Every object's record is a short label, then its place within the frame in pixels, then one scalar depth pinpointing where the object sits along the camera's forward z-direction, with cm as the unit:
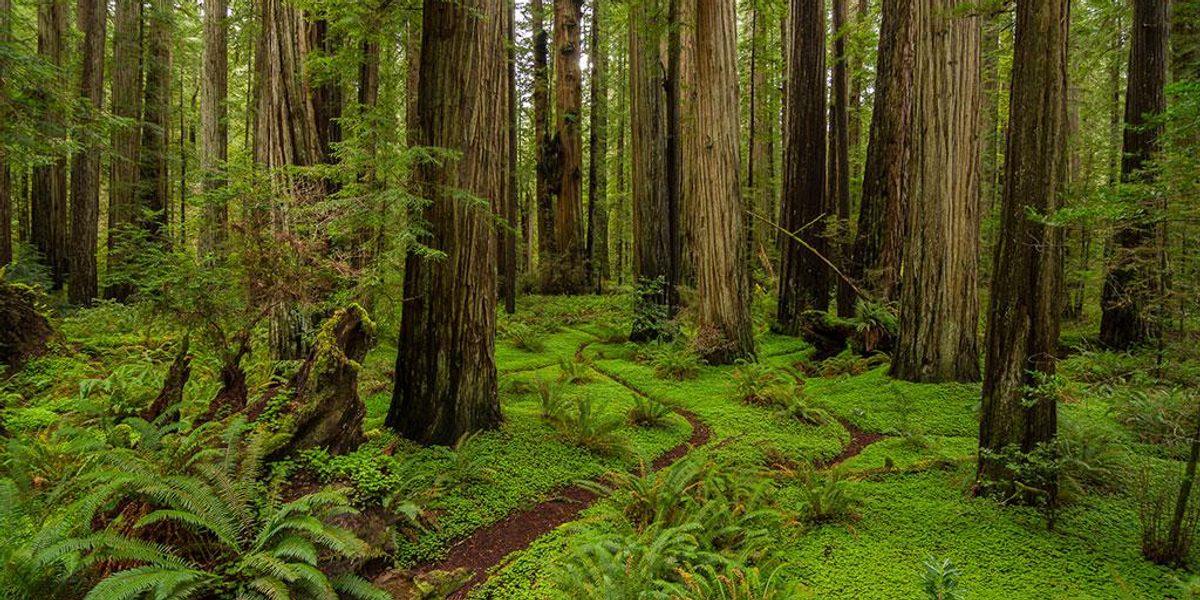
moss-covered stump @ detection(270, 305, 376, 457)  386
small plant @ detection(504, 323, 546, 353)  987
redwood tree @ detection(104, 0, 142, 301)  1333
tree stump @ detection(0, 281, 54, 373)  641
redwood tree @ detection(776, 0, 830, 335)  984
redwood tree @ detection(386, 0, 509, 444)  491
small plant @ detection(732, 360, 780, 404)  683
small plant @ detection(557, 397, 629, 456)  529
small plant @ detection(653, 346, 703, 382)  808
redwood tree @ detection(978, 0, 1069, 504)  360
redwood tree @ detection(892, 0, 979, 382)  667
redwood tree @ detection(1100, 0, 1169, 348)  913
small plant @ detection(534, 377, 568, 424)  578
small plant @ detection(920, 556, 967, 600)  236
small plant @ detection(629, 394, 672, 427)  616
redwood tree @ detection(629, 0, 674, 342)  1033
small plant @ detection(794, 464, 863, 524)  385
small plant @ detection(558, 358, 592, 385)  771
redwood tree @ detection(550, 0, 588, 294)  1392
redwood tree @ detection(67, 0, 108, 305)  1170
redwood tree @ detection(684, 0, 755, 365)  816
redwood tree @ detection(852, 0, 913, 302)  811
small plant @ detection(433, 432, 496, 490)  434
